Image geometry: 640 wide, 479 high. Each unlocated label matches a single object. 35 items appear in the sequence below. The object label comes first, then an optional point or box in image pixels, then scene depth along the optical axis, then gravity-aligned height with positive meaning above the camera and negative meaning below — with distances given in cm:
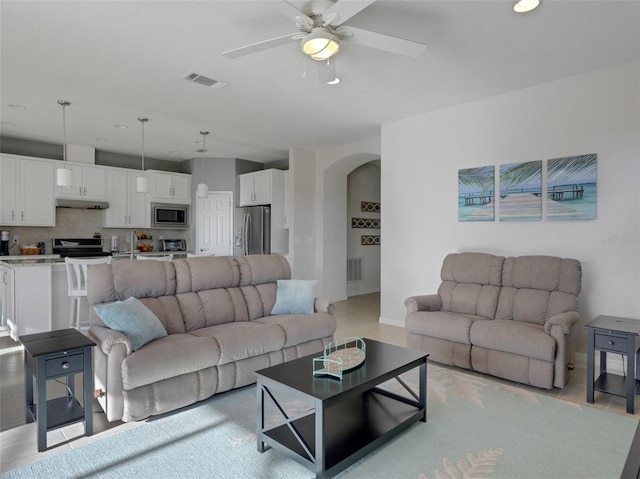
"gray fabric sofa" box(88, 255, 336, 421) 245 -76
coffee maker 582 -12
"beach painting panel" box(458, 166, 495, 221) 434 +48
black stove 639 -21
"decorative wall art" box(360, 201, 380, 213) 829 +63
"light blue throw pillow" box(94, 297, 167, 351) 261 -59
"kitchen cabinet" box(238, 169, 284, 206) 706 +91
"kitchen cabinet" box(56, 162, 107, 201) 633 +87
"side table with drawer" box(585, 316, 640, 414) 269 -81
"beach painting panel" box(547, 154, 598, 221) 365 +47
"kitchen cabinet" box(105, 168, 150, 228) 685 +60
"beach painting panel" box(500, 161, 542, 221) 399 +47
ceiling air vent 370 +154
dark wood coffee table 193 -110
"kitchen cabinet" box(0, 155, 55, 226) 572 +68
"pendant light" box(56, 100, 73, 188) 437 +68
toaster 763 -20
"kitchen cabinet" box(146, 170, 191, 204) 726 +94
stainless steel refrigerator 707 +8
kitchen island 431 -73
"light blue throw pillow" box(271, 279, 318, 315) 375 -62
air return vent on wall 796 -72
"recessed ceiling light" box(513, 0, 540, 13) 251 +152
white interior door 776 +28
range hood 627 +52
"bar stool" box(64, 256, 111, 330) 433 -51
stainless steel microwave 729 +38
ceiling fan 238 +130
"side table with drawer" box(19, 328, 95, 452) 217 -81
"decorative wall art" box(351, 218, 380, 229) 813 +27
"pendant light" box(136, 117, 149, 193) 521 +70
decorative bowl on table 215 -75
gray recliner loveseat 301 -76
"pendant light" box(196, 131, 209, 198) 598 +70
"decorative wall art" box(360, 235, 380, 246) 835 -11
